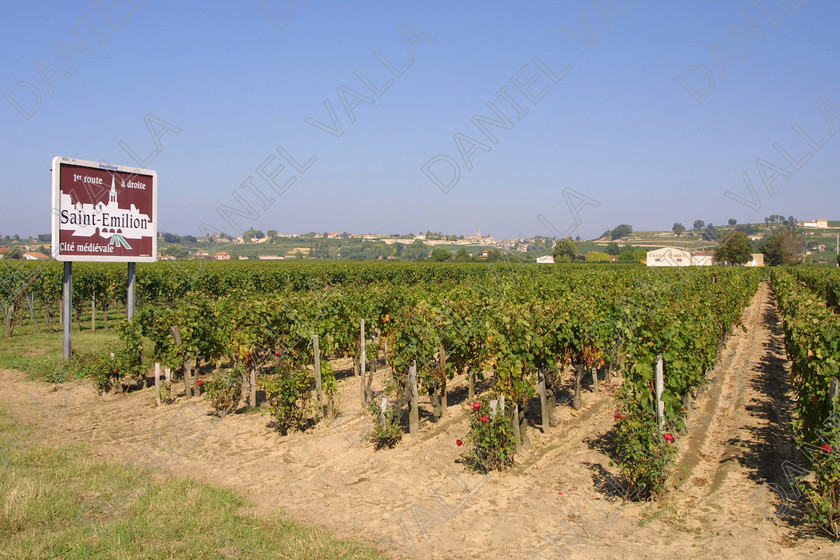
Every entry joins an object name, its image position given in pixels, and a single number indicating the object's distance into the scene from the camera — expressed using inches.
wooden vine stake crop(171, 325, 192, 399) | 440.8
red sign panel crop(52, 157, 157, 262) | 535.5
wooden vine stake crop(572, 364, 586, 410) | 385.1
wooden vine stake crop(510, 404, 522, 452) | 290.2
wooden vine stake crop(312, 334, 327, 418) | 365.7
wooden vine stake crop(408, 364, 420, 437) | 336.2
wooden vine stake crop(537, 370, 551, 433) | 333.7
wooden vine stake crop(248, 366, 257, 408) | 396.2
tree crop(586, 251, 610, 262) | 3596.2
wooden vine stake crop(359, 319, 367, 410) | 395.9
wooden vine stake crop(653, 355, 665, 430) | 256.9
